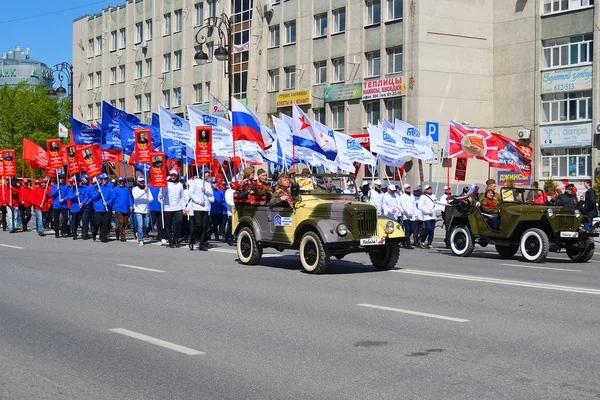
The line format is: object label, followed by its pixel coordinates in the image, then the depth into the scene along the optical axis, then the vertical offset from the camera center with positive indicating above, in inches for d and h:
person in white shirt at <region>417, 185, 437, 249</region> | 930.7 -23.2
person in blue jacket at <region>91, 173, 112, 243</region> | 964.0 -15.6
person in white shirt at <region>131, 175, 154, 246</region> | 922.1 -10.7
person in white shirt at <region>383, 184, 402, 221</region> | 945.7 -12.0
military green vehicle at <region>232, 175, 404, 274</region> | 578.2 -22.8
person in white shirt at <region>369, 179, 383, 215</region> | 965.8 -2.5
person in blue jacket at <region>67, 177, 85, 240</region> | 1017.6 -11.9
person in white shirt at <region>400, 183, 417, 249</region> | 936.3 -20.2
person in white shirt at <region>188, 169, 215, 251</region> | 810.2 -13.9
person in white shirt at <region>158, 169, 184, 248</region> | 860.0 -13.8
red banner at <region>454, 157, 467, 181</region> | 1087.6 +30.2
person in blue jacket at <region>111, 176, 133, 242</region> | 964.6 -9.1
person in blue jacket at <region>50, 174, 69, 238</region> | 1037.2 -12.2
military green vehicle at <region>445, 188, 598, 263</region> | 716.7 -29.4
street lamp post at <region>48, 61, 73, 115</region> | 1808.6 +228.2
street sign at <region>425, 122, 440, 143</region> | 1389.6 +104.1
